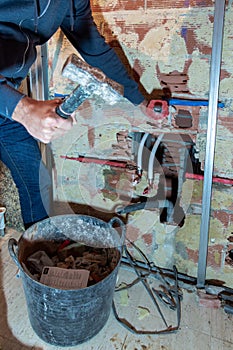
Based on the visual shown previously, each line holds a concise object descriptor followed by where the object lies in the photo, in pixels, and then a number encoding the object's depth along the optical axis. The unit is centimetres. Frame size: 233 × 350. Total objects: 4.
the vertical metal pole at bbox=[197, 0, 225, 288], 130
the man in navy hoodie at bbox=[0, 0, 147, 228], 97
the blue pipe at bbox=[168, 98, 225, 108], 144
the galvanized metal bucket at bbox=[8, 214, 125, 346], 123
